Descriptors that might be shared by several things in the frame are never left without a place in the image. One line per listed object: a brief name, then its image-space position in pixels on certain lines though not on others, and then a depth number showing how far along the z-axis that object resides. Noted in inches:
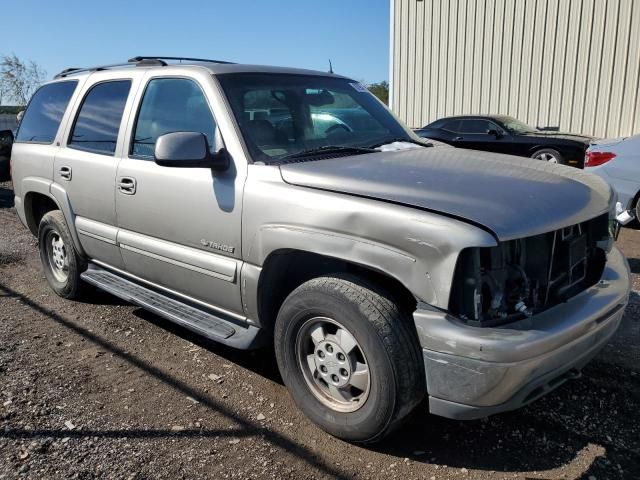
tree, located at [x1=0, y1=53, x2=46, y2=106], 1182.9
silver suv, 95.5
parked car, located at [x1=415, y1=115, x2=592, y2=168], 462.3
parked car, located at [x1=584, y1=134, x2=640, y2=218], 305.3
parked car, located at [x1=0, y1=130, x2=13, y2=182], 485.4
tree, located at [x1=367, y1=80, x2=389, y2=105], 1281.0
